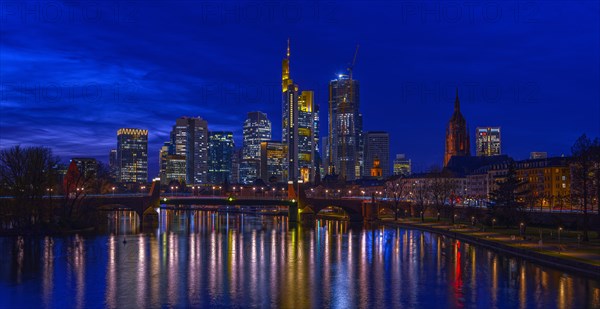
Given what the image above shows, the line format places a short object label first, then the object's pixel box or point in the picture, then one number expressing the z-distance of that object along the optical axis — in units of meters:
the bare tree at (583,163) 81.69
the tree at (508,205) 105.12
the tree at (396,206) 157.23
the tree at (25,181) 102.00
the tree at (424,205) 159.90
